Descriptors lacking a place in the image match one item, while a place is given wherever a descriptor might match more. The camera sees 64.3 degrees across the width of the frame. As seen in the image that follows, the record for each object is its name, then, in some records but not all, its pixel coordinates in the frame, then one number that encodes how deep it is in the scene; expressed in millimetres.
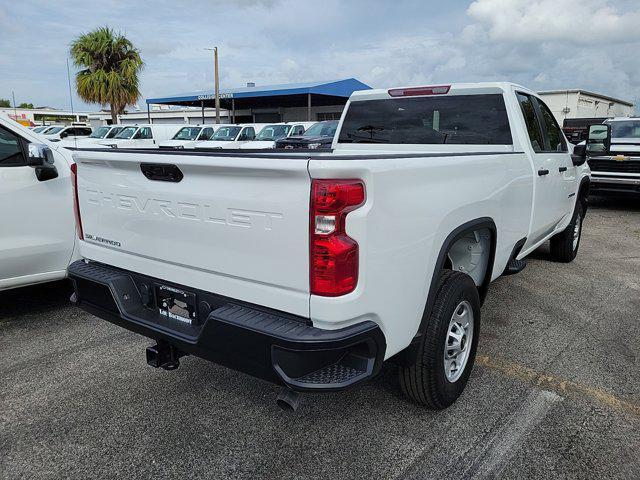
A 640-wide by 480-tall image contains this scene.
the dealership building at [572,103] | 24312
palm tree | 32625
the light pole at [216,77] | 29766
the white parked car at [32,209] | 4129
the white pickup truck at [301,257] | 2059
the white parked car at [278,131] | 18969
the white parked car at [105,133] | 21625
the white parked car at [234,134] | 18891
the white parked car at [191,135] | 19844
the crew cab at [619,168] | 9961
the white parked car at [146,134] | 20500
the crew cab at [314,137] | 13346
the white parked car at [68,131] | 25938
